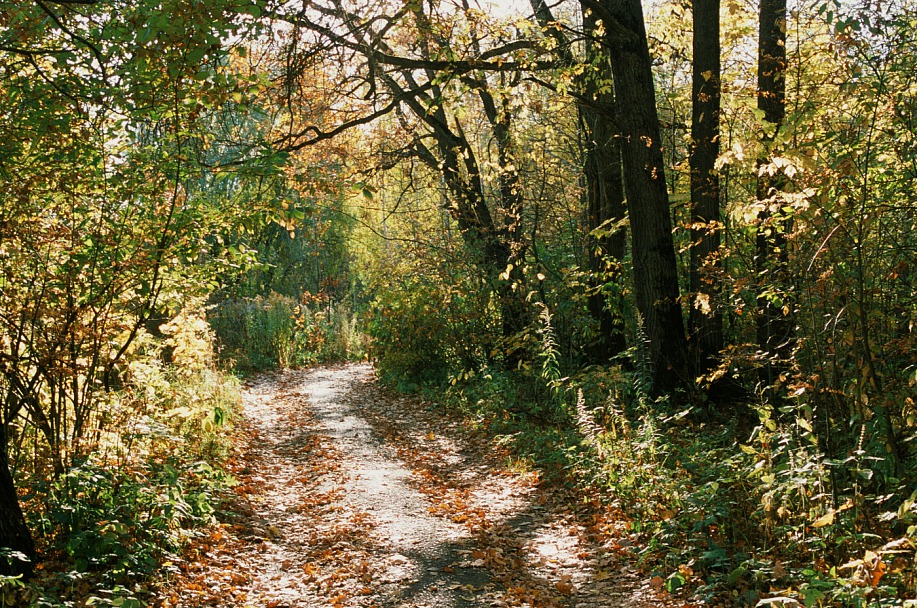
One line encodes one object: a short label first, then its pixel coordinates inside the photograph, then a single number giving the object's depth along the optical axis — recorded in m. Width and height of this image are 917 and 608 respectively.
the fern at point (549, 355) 9.17
